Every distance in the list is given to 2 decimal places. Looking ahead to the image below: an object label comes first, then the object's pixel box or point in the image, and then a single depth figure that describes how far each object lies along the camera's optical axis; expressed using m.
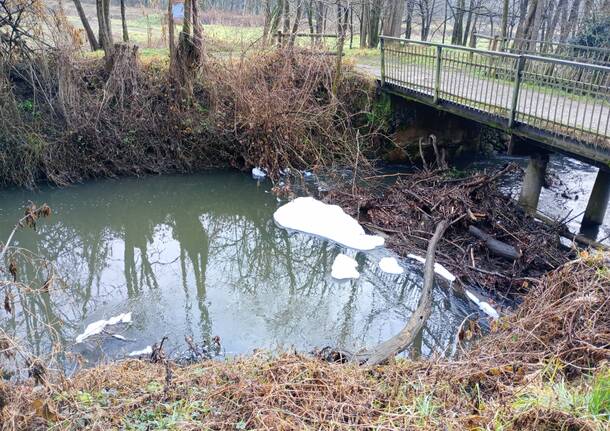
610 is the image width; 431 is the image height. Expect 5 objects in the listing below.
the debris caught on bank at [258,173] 11.80
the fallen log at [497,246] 7.68
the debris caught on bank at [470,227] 7.56
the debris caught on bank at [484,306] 6.59
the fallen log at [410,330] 5.20
